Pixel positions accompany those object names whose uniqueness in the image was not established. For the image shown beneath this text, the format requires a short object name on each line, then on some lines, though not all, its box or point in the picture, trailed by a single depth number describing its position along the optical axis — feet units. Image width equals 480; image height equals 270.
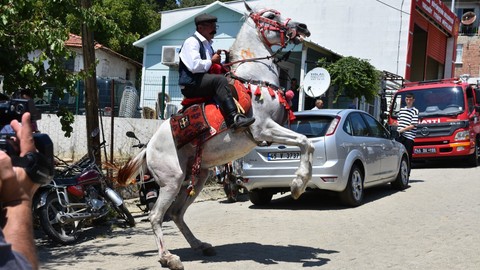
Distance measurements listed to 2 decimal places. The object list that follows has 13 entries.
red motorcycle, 25.11
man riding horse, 20.99
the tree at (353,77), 61.62
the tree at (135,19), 113.60
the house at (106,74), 49.34
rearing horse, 21.40
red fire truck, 55.36
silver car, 31.78
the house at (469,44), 160.66
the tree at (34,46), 22.98
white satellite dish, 52.60
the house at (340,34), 73.10
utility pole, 31.14
